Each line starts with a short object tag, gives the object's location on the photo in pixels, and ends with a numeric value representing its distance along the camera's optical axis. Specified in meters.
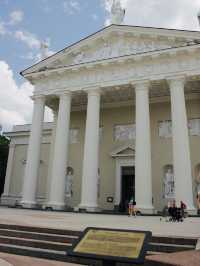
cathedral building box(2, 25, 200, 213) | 17.14
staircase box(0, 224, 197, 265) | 6.13
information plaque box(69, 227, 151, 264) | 4.04
